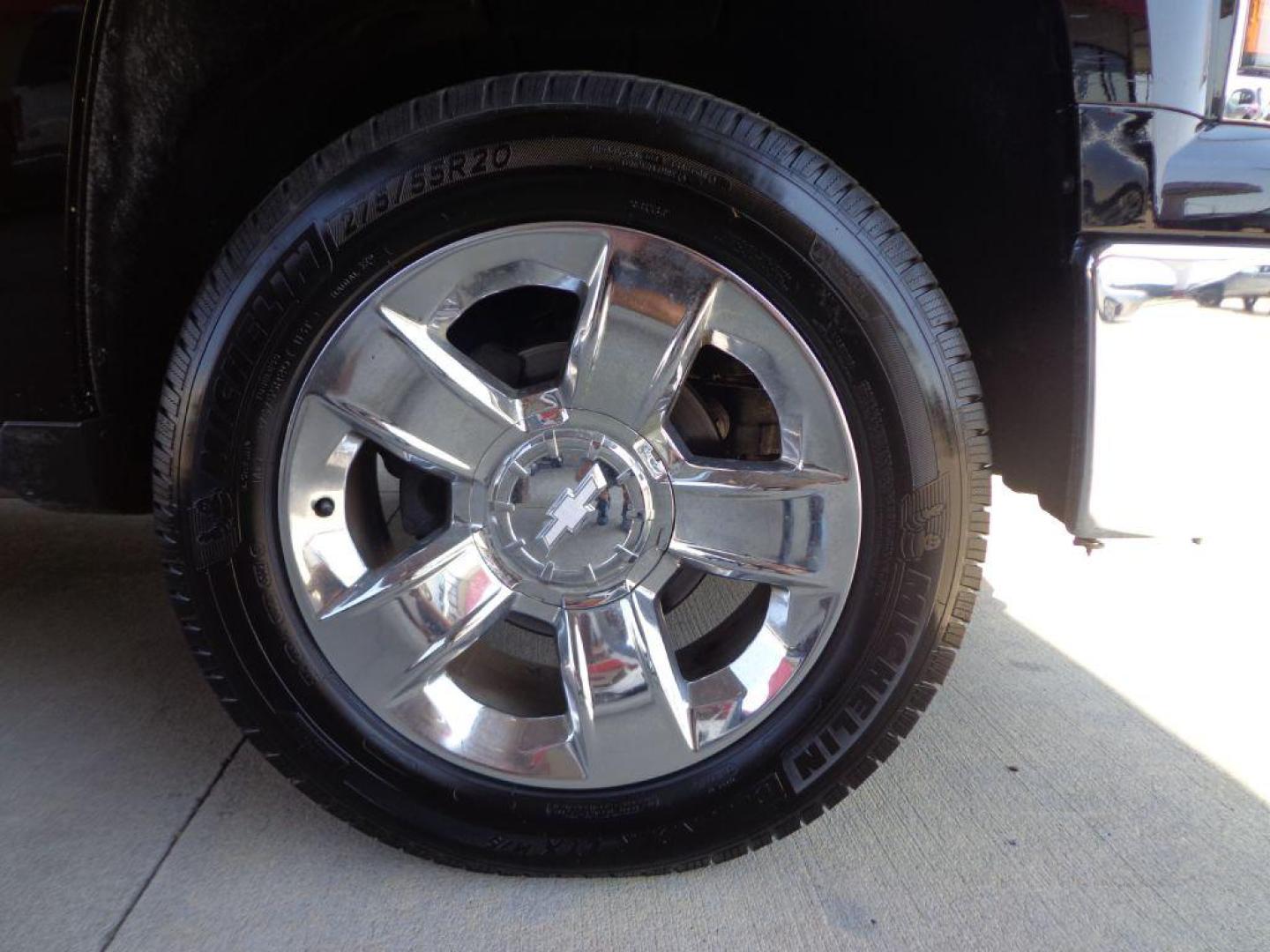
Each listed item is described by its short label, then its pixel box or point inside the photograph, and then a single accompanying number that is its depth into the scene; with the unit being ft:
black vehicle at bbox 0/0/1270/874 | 4.23
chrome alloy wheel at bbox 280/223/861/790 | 4.39
